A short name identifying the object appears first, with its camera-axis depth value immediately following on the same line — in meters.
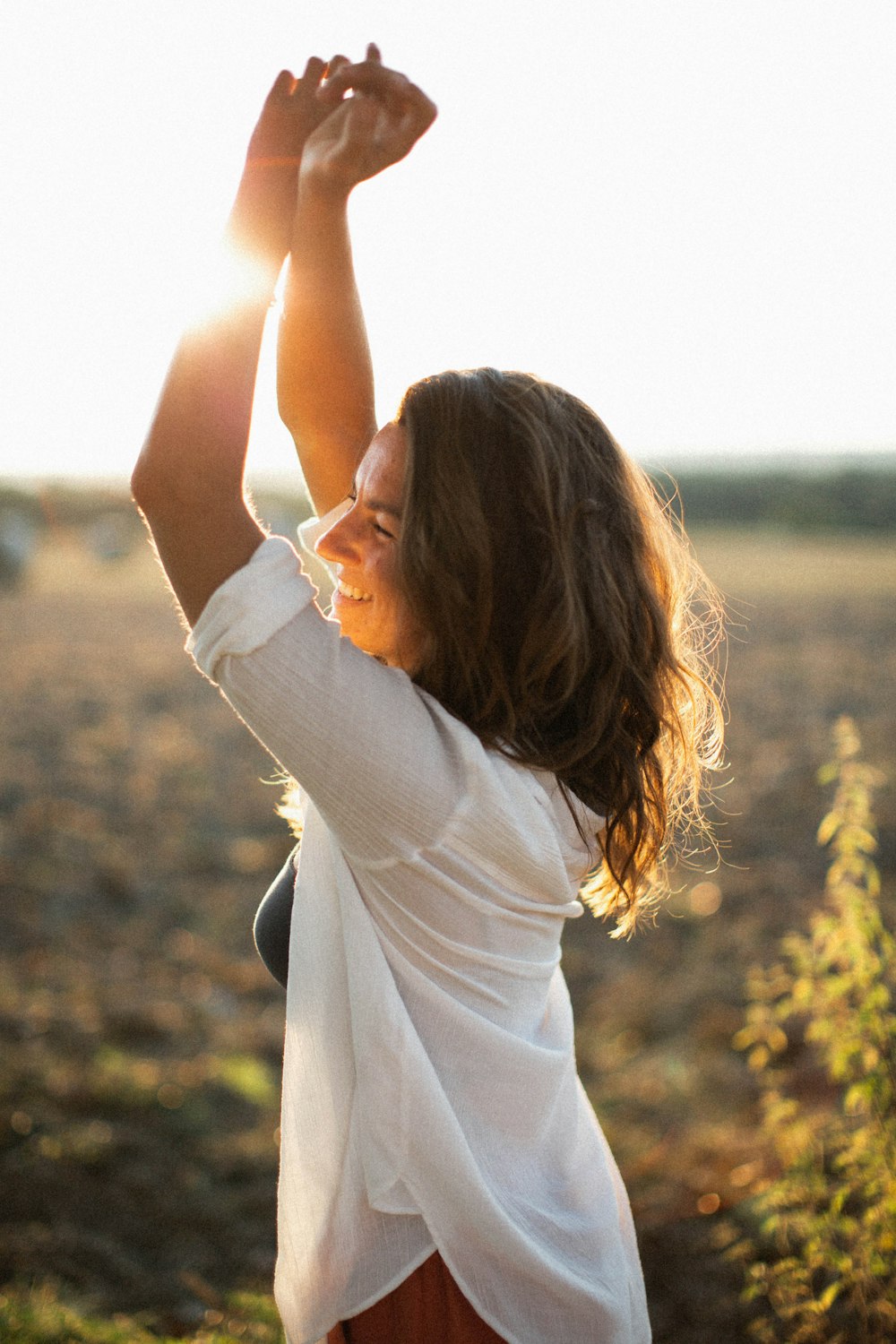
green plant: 2.46
